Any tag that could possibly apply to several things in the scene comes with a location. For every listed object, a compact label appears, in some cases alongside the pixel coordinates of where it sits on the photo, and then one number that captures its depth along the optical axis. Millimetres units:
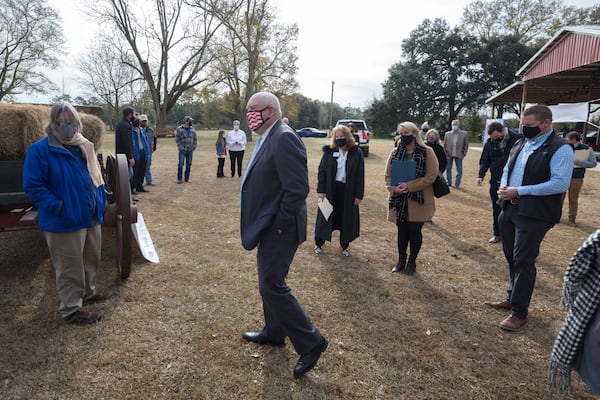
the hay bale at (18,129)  3453
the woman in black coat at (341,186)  4789
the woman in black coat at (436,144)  8234
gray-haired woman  2689
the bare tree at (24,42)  29541
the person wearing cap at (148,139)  9359
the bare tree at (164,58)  28125
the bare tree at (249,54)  28672
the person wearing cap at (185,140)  10312
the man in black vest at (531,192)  2938
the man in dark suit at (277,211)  2293
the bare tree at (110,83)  43625
